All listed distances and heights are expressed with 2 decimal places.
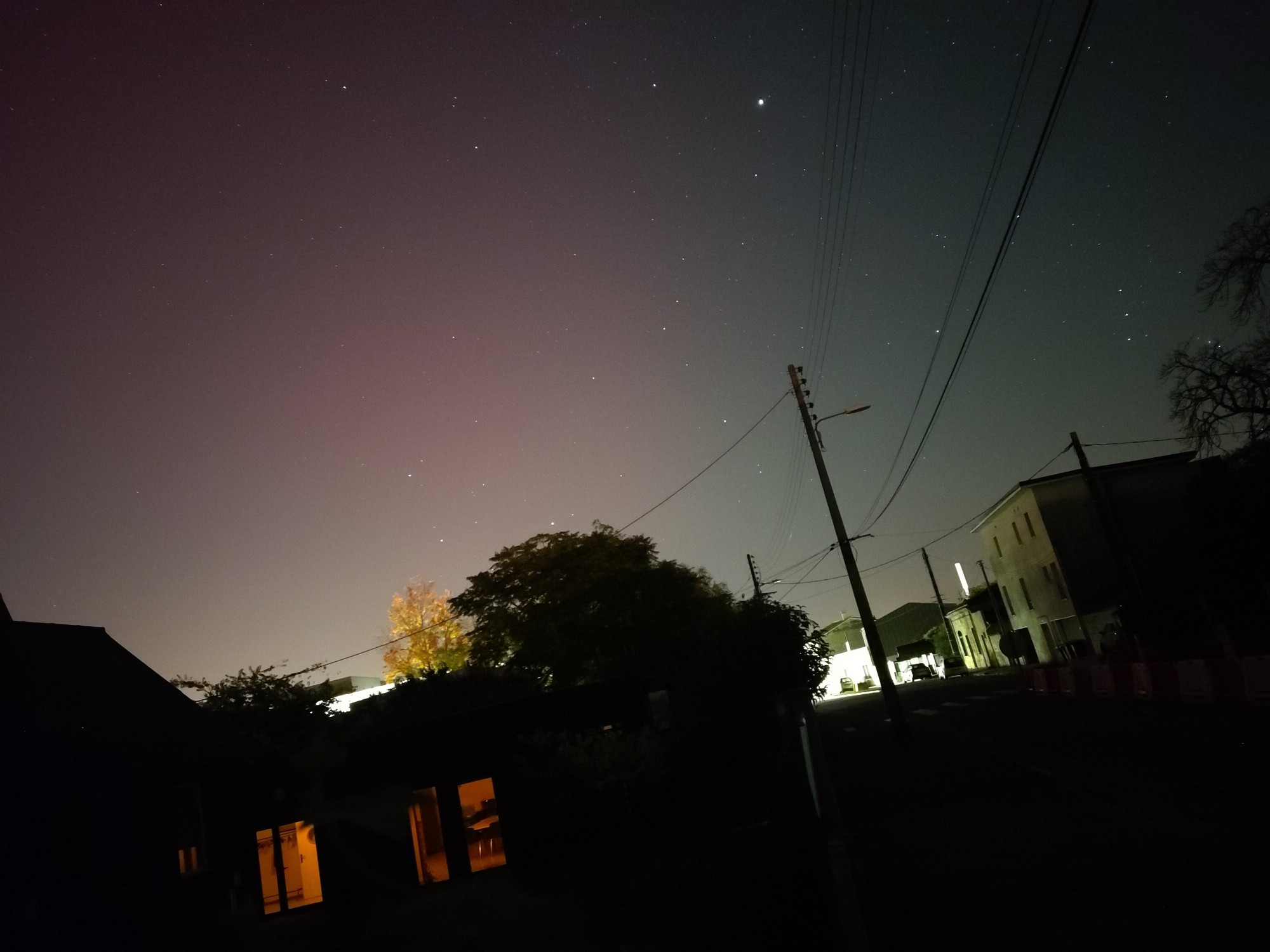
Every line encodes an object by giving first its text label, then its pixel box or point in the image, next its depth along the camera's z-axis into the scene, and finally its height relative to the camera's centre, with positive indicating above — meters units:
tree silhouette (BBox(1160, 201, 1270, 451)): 21.78 +5.02
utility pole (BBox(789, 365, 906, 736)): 18.50 +0.94
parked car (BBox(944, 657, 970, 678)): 58.78 -4.11
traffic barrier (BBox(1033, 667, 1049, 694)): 26.41 -3.01
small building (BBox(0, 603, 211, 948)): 10.75 +0.27
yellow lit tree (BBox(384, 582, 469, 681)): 62.12 +8.04
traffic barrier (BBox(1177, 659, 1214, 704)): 16.31 -2.64
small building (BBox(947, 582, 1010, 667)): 54.25 -1.57
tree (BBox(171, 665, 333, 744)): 27.75 +2.46
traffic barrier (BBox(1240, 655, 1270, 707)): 14.38 -2.51
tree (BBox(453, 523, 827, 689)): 38.31 +4.69
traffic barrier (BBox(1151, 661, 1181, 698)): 18.12 -2.69
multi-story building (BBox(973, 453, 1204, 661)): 39.69 +1.63
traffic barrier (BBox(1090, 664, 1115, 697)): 21.47 -2.80
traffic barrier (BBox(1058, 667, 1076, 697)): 23.75 -2.89
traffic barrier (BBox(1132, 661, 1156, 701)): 19.06 -2.79
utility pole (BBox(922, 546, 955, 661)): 61.97 -0.36
